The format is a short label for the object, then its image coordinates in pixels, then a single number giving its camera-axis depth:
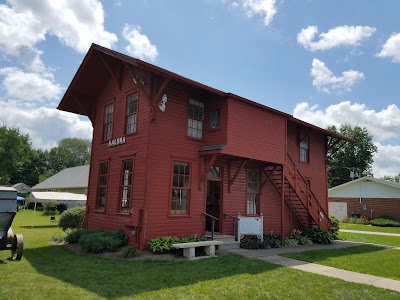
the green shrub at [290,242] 13.68
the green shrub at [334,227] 17.10
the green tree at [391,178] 85.79
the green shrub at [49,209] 34.45
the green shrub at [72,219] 16.38
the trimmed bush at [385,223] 29.56
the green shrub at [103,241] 10.22
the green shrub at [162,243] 10.13
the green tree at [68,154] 81.88
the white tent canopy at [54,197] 23.53
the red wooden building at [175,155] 11.05
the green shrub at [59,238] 13.01
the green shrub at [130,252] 9.70
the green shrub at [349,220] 33.57
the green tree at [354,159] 55.19
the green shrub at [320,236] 14.98
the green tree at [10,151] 53.53
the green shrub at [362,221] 32.47
